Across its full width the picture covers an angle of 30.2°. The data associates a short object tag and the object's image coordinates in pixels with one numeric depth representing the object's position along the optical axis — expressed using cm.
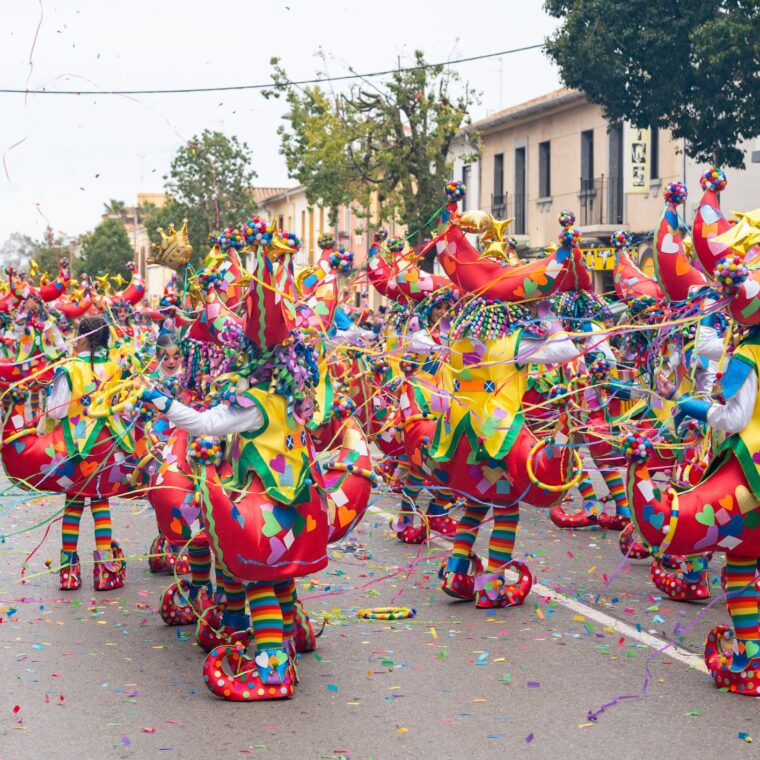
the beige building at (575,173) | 2928
